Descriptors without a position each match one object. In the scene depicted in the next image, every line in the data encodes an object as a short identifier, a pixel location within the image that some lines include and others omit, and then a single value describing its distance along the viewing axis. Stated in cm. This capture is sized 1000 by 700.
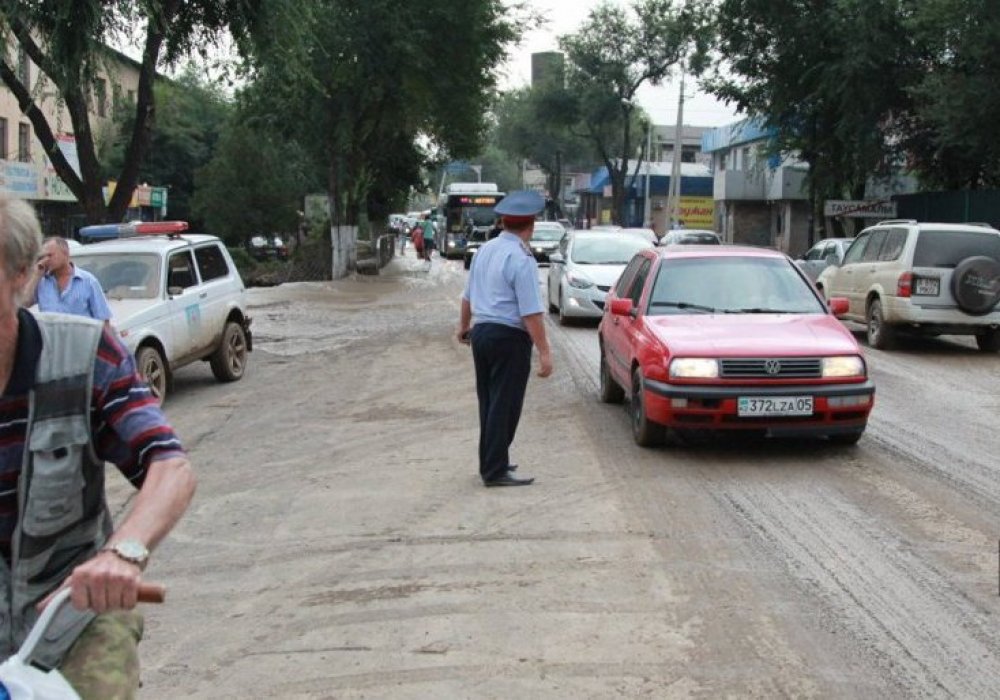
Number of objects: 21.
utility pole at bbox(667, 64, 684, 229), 4521
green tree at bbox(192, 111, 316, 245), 4847
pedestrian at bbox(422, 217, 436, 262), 4956
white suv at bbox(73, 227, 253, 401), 1123
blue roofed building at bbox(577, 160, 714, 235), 6519
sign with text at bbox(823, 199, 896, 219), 3269
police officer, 718
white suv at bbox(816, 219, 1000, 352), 1419
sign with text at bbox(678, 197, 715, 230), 6494
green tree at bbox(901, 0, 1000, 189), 2370
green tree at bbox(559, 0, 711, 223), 5588
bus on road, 4881
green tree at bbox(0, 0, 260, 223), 1377
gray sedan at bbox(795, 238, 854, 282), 2161
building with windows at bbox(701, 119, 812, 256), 5281
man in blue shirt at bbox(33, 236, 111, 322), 780
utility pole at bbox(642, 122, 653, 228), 5452
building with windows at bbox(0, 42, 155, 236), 3662
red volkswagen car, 784
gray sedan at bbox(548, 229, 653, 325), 1764
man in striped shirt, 226
